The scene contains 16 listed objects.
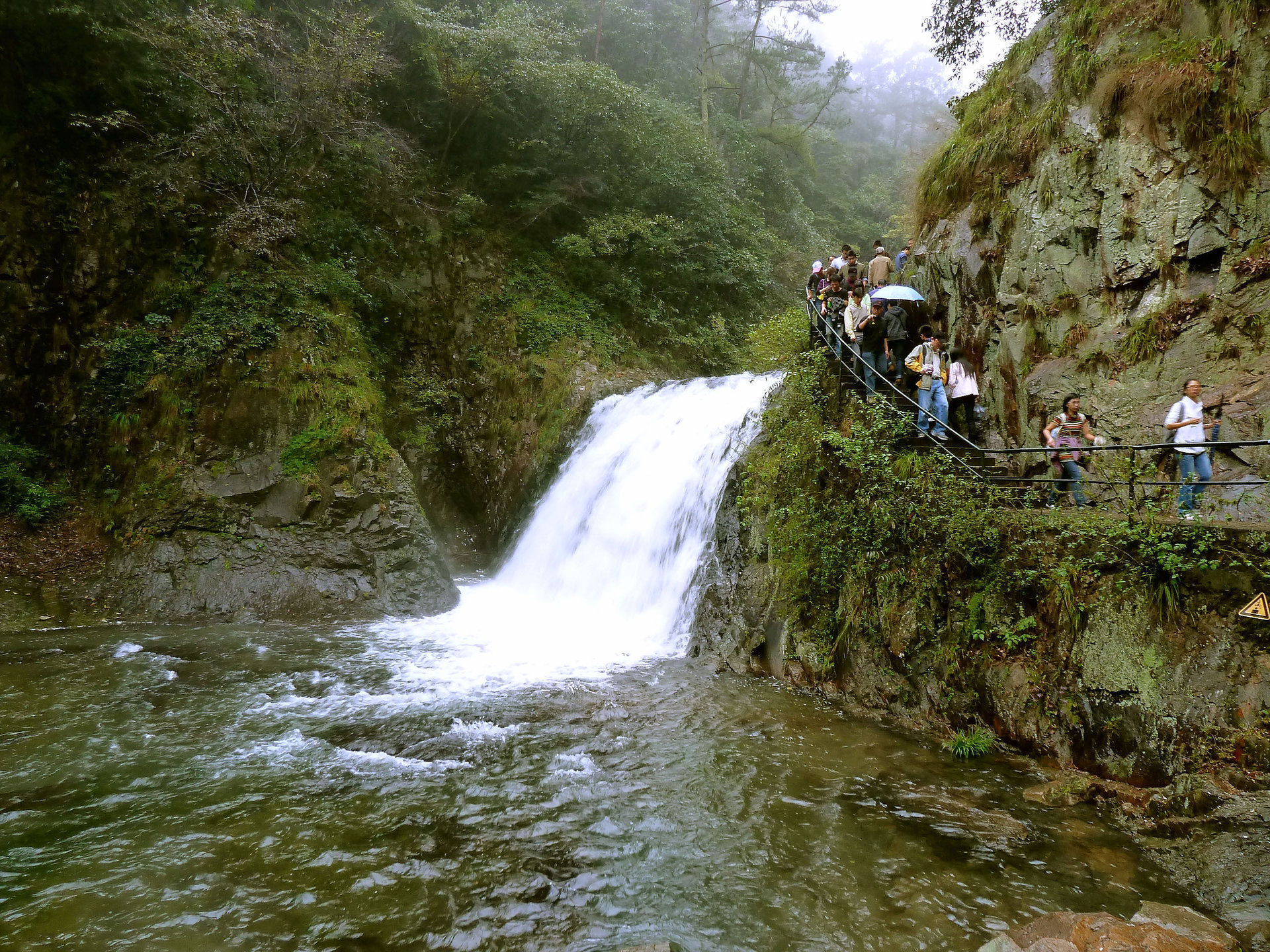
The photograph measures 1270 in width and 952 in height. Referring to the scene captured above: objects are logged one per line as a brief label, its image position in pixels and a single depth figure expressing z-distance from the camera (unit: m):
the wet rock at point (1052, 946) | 3.21
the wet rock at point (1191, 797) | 4.29
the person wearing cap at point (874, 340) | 8.84
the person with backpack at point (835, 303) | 10.02
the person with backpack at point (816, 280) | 11.92
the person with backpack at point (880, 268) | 10.20
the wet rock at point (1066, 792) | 4.89
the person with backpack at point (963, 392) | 8.27
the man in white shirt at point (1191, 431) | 5.86
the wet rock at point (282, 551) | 10.01
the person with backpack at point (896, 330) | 8.58
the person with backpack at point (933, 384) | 7.96
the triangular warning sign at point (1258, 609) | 4.34
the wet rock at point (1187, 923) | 3.36
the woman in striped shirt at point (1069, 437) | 6.79
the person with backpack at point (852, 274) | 10.59
